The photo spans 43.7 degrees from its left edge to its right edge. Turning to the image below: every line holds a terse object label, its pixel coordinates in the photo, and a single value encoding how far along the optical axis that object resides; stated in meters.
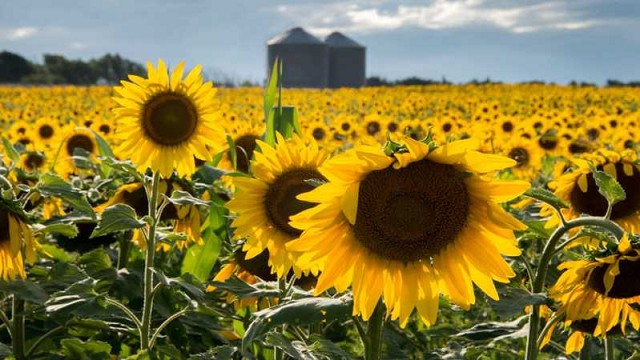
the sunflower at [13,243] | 2.58
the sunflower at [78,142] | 6.84
